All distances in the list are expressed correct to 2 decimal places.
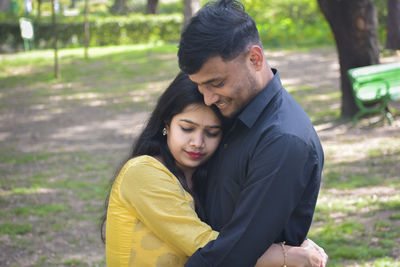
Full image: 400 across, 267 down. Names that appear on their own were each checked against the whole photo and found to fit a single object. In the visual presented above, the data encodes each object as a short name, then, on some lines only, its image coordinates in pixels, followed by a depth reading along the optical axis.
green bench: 8.96
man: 2.01
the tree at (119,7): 33.22
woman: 2.27
